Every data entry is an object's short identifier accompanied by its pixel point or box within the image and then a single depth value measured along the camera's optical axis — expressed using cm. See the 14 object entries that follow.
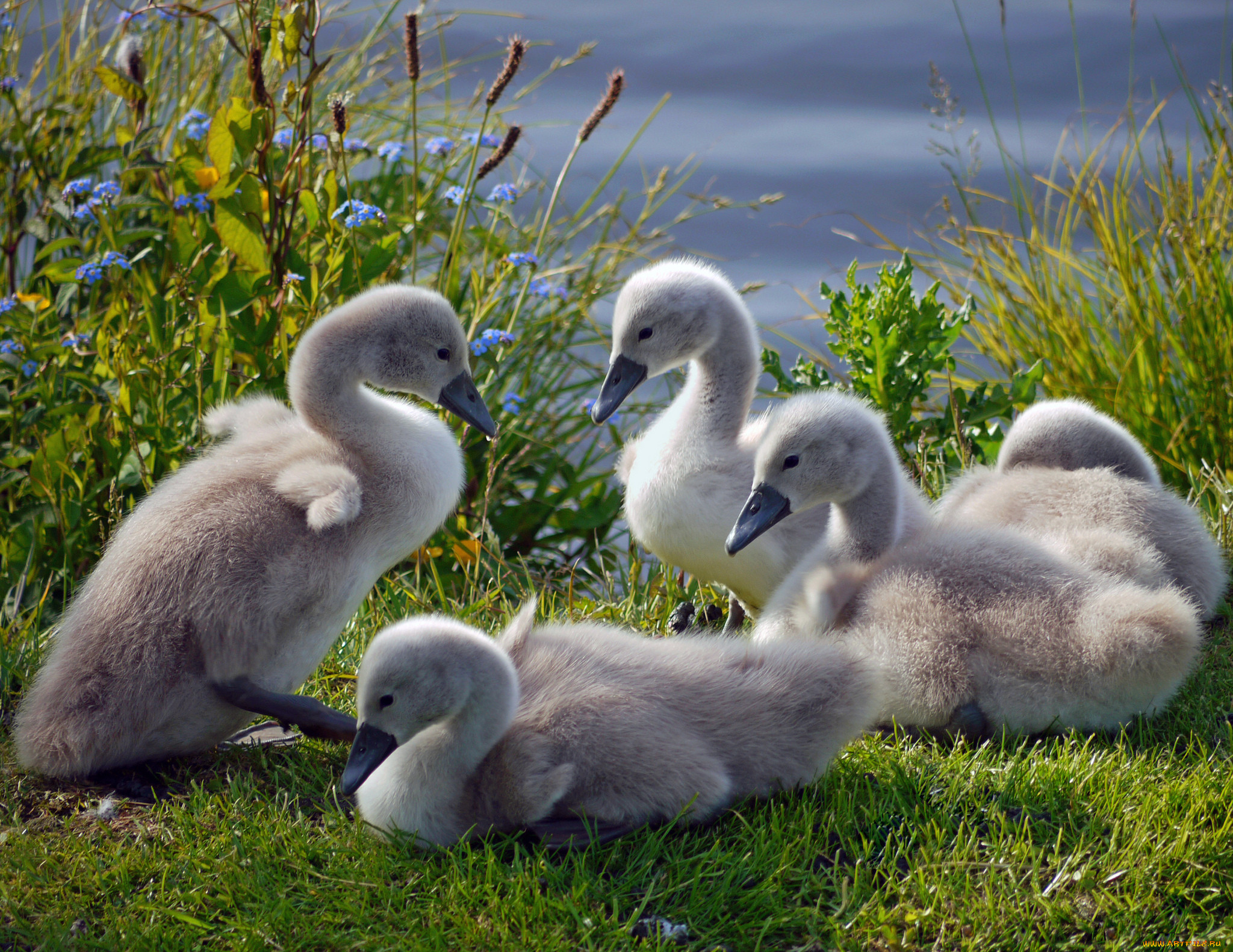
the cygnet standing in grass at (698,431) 758
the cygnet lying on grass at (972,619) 601
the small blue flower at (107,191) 902
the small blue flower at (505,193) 1004
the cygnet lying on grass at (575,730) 521
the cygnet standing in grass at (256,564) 590
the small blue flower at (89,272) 863
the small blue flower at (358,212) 868
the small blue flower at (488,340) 927
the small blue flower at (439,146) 1078
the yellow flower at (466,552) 948
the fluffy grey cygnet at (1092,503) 714
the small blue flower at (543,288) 1047
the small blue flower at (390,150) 1052
